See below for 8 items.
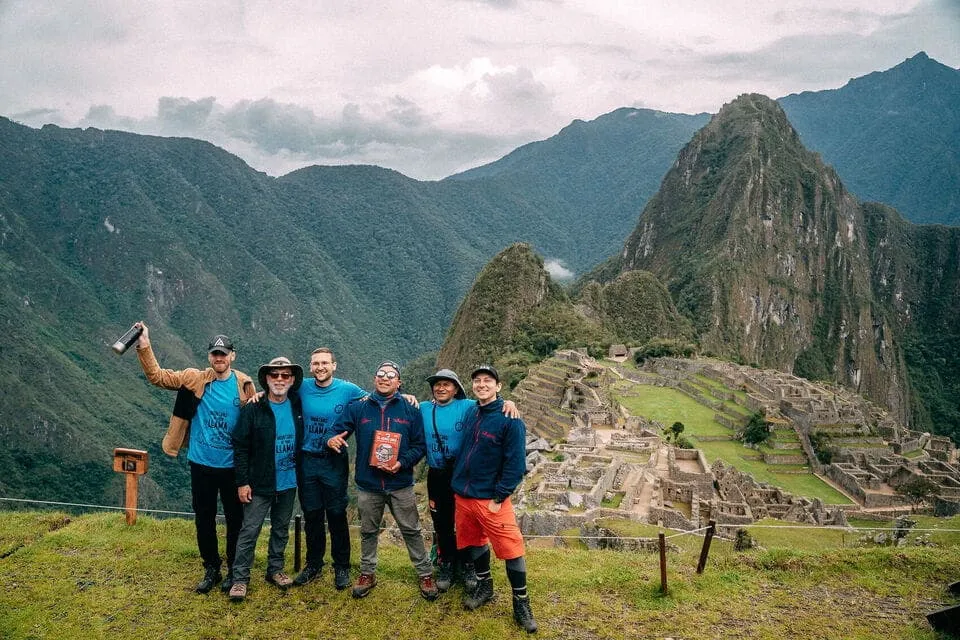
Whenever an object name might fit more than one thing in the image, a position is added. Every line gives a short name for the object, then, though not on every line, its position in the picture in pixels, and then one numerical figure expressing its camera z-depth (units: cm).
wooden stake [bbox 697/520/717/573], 700
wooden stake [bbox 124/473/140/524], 835
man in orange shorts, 602
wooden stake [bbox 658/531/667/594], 650
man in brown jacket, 662
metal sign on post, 834
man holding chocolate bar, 643
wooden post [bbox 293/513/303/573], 709
